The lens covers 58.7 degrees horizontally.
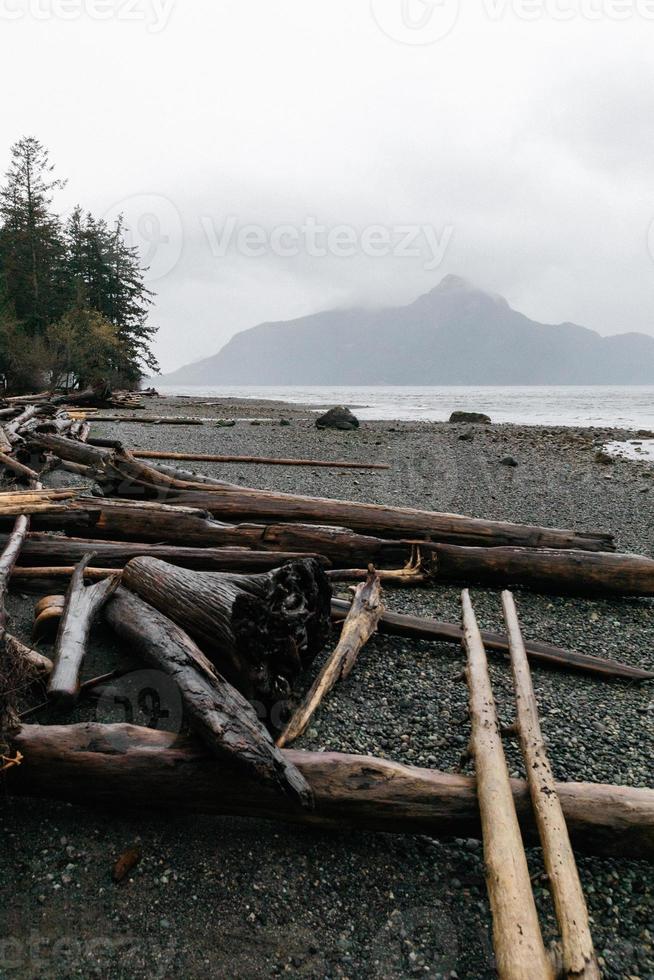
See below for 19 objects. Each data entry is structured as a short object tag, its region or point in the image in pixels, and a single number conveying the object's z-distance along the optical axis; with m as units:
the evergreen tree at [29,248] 44.03
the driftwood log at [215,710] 2.52
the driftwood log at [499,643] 4.45
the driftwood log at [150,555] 5.14
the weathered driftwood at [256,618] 3.52
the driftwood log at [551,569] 5.86
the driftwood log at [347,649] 3.41
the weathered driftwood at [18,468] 8.79
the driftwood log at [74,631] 3.30
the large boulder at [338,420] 24.97
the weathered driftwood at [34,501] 5.79
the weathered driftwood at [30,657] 3.18
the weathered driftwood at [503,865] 1.88
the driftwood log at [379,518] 6.40
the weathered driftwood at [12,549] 4.51
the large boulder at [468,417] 33.56
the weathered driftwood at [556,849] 1.90
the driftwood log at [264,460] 12.04
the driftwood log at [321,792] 2.63
